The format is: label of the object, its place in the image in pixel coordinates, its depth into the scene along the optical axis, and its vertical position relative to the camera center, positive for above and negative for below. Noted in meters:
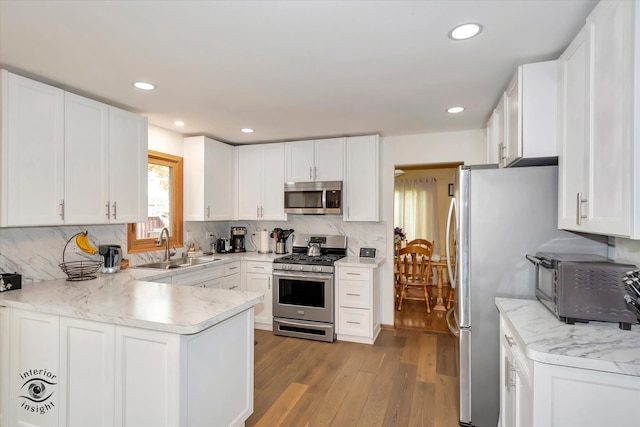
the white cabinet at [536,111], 1.89 +0.60
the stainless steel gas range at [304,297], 3.74 -0.99
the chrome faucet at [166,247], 3.56 -0.39
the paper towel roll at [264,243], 4.53 -0.42
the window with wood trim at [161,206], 3.48 +0.07
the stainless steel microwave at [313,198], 3.95 +0.18
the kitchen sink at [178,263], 3.43 -0.56
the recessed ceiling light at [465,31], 1.65 +0.94
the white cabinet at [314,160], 4.01 +0.66
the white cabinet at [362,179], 3.86 +0.40
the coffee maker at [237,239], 4.61 -0.38
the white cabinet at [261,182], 4.29 +0.40
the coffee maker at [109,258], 2.87 -0.41
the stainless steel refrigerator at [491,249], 2.01 -0.22
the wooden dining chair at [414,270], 4.88 -0.87
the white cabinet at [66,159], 2.09 +0.39
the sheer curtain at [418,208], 6.48 +0.10
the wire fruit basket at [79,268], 2.61 -0.47
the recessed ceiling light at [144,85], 2.38 +0.93
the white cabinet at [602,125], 1.16 +0.37
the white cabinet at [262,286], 4.04 -0.91
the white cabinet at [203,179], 3.93 +0.40
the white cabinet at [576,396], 1.19 -0.69
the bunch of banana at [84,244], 2.70 -0.27
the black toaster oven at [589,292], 1.48 -0.36
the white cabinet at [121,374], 1.65 -0.90
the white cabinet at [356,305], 3.66 -1.04
